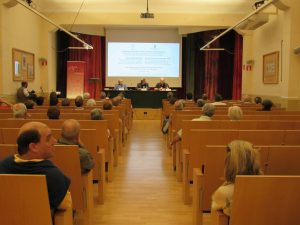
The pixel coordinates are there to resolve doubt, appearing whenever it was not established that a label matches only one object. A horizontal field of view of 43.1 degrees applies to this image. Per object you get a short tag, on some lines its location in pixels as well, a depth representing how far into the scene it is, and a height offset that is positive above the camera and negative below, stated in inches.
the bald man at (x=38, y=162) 87.4 -17.6
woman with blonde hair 87.2 -17.7
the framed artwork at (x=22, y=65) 408.3 +24.5
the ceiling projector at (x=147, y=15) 431.9 +81.6
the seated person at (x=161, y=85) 588.4 +3.3
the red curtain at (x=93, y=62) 655.8 +42.8
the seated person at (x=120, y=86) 582.2 +1.3
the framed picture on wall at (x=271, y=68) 399.9 +22.2
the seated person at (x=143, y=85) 596.1 +3.2
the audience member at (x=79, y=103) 276.2 -11.9
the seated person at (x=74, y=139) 128.2 -18.2
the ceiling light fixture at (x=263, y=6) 308.8 +68.7
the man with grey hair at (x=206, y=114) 203.5 -14.5
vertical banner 591.8 +11.8
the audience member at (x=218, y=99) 354.1 -10.6
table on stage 543.8 -15.9
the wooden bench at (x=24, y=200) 77.5 -23.7
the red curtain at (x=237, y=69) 600.7 +30.2
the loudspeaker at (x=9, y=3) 372.2 +81.7
